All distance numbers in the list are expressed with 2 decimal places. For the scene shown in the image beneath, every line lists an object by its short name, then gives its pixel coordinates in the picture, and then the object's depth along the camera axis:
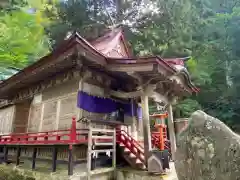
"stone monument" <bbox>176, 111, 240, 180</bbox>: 2.94
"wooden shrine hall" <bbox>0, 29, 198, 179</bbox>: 5.69
